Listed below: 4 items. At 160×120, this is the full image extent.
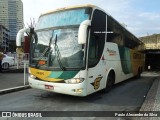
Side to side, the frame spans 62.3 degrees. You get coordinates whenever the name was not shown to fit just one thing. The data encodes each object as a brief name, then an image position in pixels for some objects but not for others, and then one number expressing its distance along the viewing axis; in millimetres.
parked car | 11113
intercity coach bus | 4421
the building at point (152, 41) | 19735
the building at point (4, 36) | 62251
